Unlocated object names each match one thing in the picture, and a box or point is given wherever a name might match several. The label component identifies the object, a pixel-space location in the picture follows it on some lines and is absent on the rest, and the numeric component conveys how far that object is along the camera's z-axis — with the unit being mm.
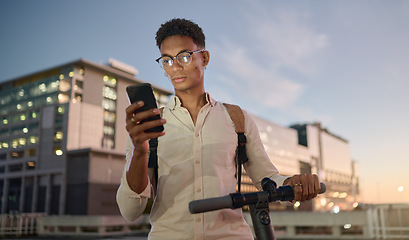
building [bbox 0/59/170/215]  58594
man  2070
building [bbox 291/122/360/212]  122375
